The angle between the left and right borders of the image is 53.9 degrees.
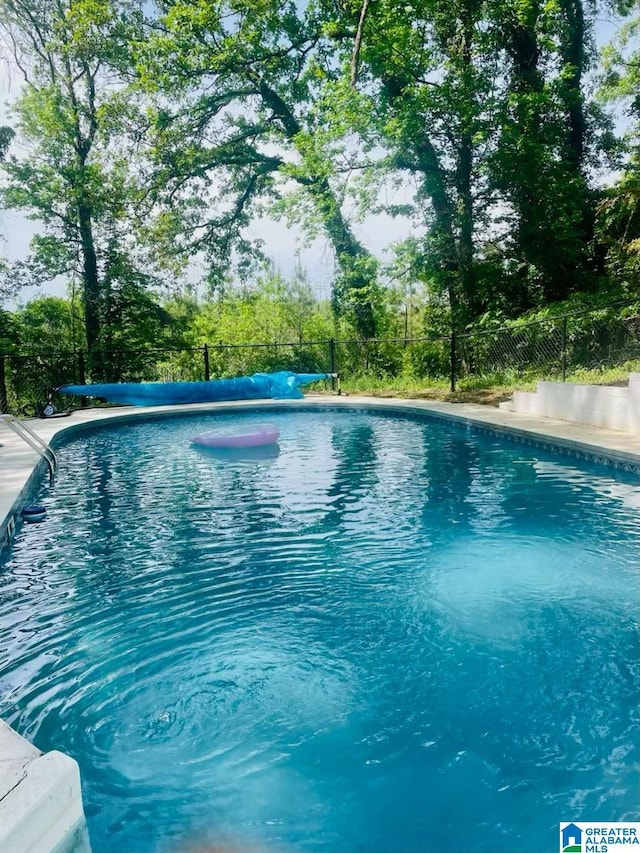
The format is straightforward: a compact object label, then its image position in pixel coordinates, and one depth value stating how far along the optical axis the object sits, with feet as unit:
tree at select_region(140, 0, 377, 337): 45.98
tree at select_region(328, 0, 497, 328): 40.70
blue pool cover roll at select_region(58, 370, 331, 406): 41.73
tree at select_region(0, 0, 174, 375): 47.01
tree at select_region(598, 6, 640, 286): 39.88
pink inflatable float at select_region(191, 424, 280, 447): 26.25
